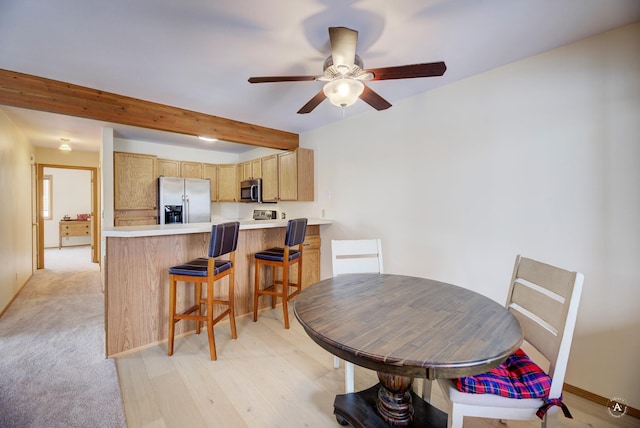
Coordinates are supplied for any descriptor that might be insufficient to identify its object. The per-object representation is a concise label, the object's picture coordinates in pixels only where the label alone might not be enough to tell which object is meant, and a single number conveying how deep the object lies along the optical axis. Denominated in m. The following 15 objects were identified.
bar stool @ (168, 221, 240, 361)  2.10
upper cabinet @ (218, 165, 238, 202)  5.23
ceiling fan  1.45
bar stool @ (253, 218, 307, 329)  2.71
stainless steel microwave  4.50
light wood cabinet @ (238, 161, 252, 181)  4.83
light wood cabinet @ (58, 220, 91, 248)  7.28
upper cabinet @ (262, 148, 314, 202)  3.76
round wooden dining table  0.88
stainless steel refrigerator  4.24
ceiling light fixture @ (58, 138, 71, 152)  4.27
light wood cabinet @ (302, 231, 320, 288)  3.52
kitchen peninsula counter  2.18
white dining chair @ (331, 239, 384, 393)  1.98
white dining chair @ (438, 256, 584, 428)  1.05
